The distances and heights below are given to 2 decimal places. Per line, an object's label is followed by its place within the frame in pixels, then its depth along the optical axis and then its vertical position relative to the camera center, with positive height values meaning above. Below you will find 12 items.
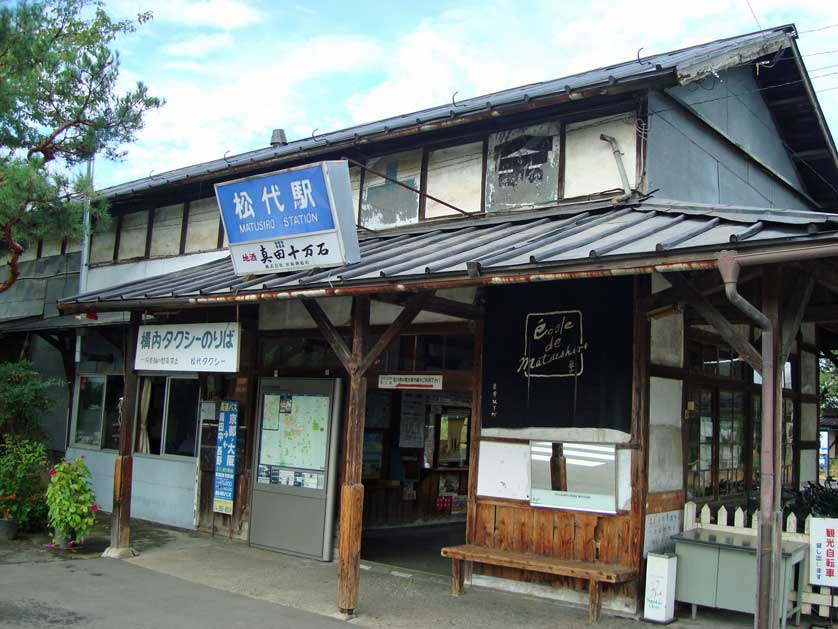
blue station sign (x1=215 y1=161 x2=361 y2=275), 7.93 +1.93
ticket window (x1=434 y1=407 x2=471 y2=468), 14.18 -0.58
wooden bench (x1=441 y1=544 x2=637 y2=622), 7.20 -1.52
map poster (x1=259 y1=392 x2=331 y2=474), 10.27 -0.46
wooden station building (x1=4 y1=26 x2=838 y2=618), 6.47 +0.99
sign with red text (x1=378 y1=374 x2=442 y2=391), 8.99 +0.26
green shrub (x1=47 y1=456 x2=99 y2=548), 10.07 -1.56
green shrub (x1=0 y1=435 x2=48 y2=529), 10.77 -1.46
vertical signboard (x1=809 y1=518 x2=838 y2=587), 7.36 -1.20
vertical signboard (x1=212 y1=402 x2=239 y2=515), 11.25 -0.95
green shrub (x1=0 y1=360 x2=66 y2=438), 12.41 -0.26
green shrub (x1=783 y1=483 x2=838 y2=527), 8.29 -0.89
